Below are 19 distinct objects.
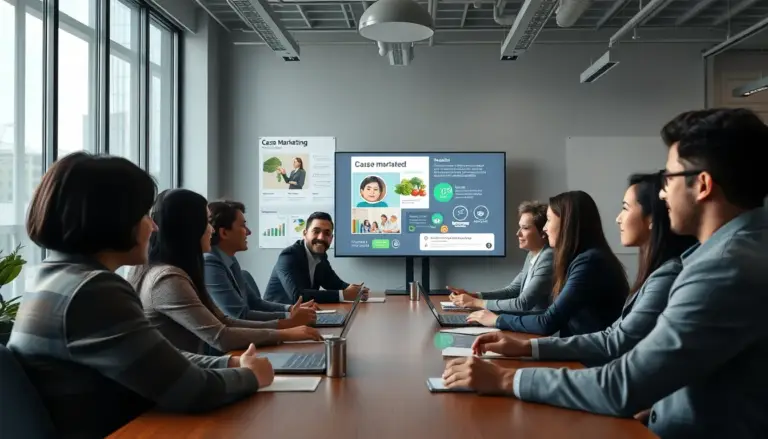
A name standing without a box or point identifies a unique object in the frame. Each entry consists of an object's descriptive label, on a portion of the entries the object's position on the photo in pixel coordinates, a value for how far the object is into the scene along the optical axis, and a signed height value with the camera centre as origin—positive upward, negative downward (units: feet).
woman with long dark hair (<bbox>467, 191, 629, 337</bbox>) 9.48 -1.06
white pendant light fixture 11.11 +3.21
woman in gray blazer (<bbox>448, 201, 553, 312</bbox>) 12.24 -1.27
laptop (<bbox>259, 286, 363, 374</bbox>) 6.77 -1.61
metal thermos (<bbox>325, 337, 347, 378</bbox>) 6.56 -1.45
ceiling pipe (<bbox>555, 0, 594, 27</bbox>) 14.52 +4.54
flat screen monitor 20.47 +0.22
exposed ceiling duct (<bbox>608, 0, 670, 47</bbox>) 15.20 +4.81
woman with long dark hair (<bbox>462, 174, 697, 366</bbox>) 6.67 -0.86
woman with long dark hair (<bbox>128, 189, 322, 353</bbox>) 7.55 -0.88
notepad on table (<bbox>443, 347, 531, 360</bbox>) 7.33 -1.63
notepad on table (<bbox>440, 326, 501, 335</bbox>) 9.24 -1.69
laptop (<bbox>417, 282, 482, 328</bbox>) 10.02 -1.68
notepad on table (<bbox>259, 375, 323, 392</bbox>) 6.05 -1.62
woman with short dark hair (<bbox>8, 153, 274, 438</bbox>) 4.80 -0.81
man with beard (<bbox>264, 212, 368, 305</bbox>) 13.98 -1.41
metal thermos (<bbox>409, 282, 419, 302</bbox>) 14.11 -1.70
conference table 4.81 -1.61
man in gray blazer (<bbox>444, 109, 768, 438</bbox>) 4.56 -0.71
